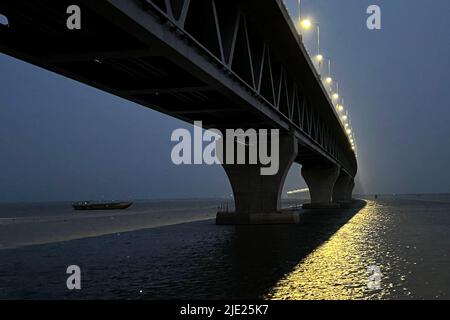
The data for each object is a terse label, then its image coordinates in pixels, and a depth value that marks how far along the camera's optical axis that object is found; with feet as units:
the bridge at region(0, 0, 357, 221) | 46.09
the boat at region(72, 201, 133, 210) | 501.68
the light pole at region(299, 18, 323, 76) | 116.26
